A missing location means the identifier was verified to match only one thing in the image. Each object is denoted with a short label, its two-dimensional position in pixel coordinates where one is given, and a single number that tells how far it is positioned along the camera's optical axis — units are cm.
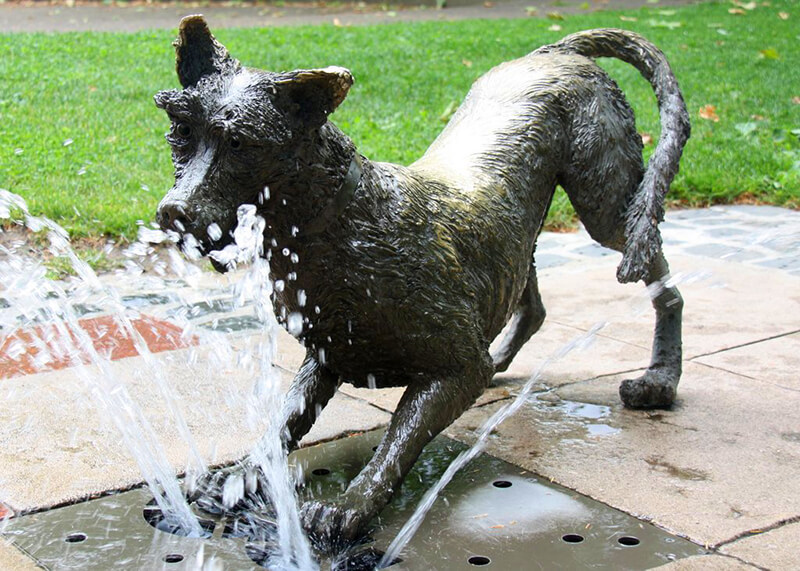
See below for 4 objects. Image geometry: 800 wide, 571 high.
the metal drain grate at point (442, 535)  291
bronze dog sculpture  269
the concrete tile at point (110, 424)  343
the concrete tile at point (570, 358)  450
